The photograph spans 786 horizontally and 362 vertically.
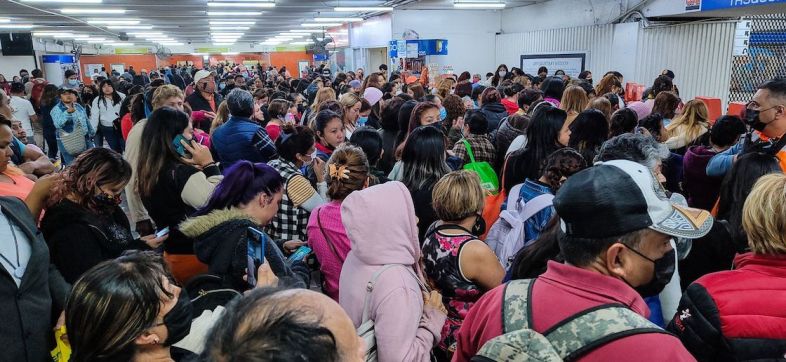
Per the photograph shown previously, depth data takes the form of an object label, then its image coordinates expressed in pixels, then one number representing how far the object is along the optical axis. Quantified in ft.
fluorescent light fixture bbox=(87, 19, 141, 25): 51.65
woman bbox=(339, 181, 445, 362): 5.99
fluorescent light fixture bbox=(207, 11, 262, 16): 44.37
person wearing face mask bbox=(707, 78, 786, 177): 10.03
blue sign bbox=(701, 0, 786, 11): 20.39
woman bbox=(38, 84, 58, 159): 25.72
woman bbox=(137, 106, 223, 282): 9.07
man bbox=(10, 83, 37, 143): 27.63
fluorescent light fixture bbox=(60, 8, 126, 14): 40.65
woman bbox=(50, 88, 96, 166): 23.47
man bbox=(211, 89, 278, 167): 13.94
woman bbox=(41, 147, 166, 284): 6.96
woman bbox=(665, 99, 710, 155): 14.34
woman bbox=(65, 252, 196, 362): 4.50
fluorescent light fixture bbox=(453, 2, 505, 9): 40.75
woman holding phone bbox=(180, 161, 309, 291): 6.46
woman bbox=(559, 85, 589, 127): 15.79
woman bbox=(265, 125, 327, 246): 9.90
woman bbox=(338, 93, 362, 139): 17.63
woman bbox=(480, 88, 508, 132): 17.89
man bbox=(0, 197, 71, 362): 5.82
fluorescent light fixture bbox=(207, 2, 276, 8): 36.73
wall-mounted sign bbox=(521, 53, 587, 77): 38.37
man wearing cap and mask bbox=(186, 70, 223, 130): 21.88
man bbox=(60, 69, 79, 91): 35.78
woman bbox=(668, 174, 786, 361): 4.70
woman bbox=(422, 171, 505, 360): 7.07
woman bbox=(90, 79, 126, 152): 26.94
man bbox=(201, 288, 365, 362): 2.69
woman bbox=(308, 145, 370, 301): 7.79
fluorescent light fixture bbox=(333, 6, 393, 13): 42.91
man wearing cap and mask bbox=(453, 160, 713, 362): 3.78
